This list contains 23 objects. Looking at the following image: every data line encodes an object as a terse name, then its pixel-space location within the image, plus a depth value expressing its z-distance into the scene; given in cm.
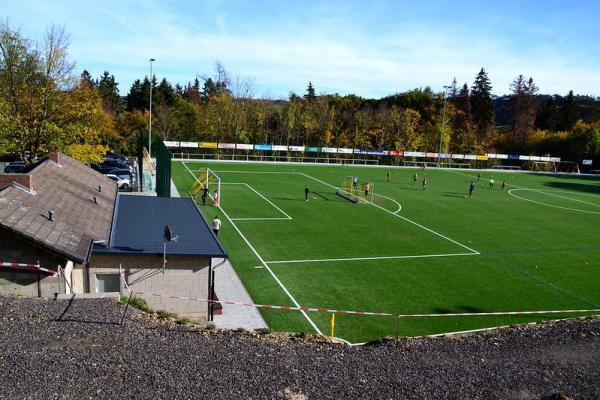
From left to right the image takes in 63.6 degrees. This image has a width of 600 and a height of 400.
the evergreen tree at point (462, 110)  9495
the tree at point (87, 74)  9046
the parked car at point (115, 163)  4541
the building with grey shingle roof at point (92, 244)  1259
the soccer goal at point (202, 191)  3531
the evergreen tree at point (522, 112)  9162
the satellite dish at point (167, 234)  1404
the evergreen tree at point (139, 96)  8644
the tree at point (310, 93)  9950
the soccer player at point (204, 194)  3544
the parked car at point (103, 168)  4014
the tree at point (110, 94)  8419
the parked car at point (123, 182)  3804
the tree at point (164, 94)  8369
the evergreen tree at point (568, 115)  9881
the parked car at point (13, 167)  3983
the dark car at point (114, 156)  5472
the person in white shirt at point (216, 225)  2567
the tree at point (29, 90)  2691
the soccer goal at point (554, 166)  8094
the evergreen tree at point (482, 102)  9907
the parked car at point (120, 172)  3988
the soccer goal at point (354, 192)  4050
